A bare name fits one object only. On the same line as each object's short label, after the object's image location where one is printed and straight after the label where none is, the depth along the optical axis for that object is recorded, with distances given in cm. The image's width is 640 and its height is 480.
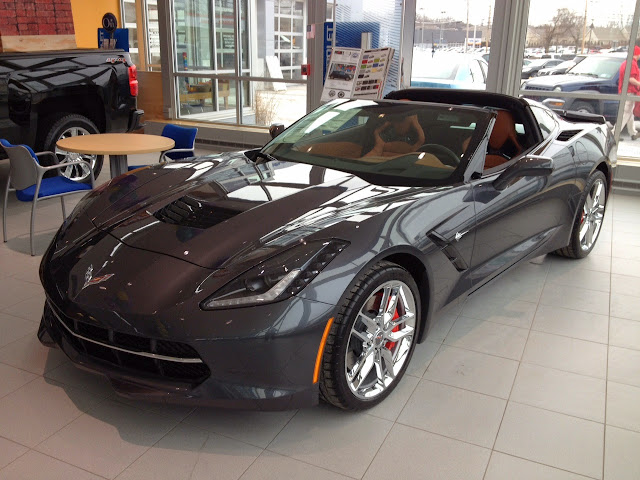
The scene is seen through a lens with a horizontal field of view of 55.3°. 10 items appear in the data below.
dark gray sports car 213
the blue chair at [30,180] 427
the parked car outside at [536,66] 731
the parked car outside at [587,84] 702
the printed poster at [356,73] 640
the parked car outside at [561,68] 725
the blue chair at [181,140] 522
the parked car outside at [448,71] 783
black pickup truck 557
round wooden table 446
